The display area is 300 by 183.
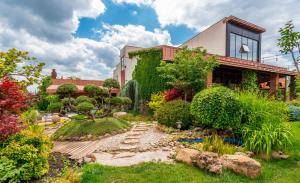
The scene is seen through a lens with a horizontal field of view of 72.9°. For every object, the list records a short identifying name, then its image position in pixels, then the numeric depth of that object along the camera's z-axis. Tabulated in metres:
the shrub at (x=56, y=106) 8.34
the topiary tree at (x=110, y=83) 9.89
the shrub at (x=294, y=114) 12.17
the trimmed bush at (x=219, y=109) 7.47
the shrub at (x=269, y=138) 6.10
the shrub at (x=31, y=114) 10.61
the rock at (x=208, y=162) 4.75
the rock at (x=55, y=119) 14.59
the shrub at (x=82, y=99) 9.21
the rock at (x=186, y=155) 5.18
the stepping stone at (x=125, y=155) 6.24
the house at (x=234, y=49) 18.75
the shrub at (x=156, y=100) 13.00
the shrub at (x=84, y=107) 8.55
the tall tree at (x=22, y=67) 6.74
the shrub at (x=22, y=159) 4.01
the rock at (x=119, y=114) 13.80
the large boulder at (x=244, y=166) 4.84
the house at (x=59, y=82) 21.54
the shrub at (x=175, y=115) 9.28
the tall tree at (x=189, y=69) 11.25
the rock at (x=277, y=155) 6.08
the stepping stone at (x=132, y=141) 7.65
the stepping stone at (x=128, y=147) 6.95
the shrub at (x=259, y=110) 6.93
